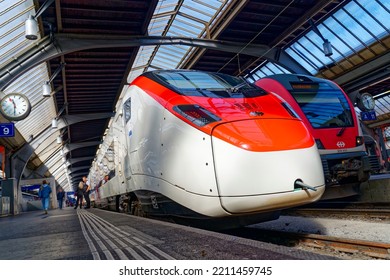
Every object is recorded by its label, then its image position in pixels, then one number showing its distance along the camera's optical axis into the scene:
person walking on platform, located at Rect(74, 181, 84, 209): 12.93
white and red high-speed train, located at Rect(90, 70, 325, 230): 2.38
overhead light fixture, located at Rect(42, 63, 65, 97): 10.39
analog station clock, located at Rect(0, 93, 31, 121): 9.55
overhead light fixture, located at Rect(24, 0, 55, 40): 6.80
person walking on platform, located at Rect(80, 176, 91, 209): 12.63
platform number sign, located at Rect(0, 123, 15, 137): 9.98
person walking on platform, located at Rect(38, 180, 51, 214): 10.25
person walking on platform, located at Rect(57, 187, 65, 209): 18.57
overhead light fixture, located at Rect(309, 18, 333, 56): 9.69
